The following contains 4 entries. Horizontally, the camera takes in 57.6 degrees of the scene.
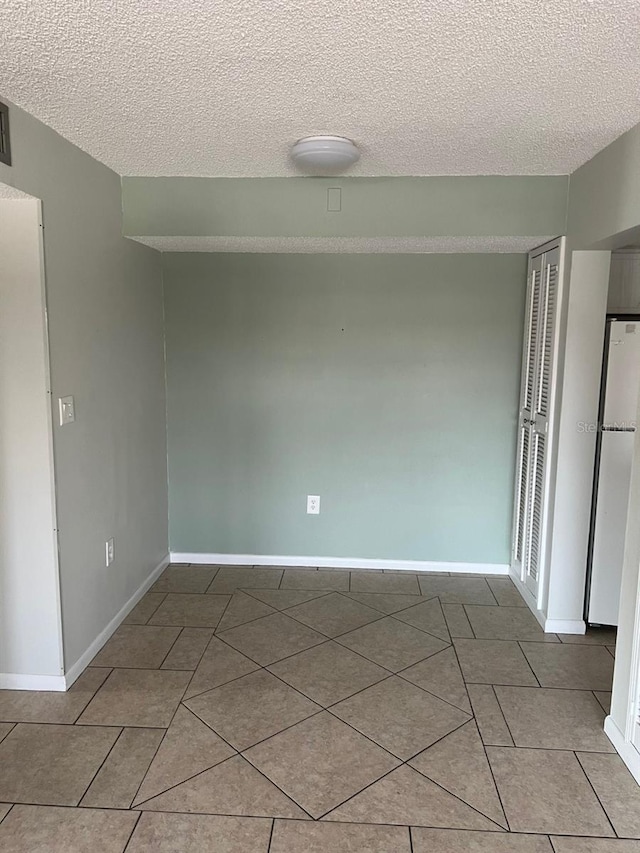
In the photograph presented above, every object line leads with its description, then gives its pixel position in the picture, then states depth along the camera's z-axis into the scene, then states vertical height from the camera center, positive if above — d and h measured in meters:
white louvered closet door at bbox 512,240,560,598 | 3.01 -0.30
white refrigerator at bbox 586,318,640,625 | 2.77 -0.49
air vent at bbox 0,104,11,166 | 1.93 +0.71
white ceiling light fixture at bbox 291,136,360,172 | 2.29 +0.83
